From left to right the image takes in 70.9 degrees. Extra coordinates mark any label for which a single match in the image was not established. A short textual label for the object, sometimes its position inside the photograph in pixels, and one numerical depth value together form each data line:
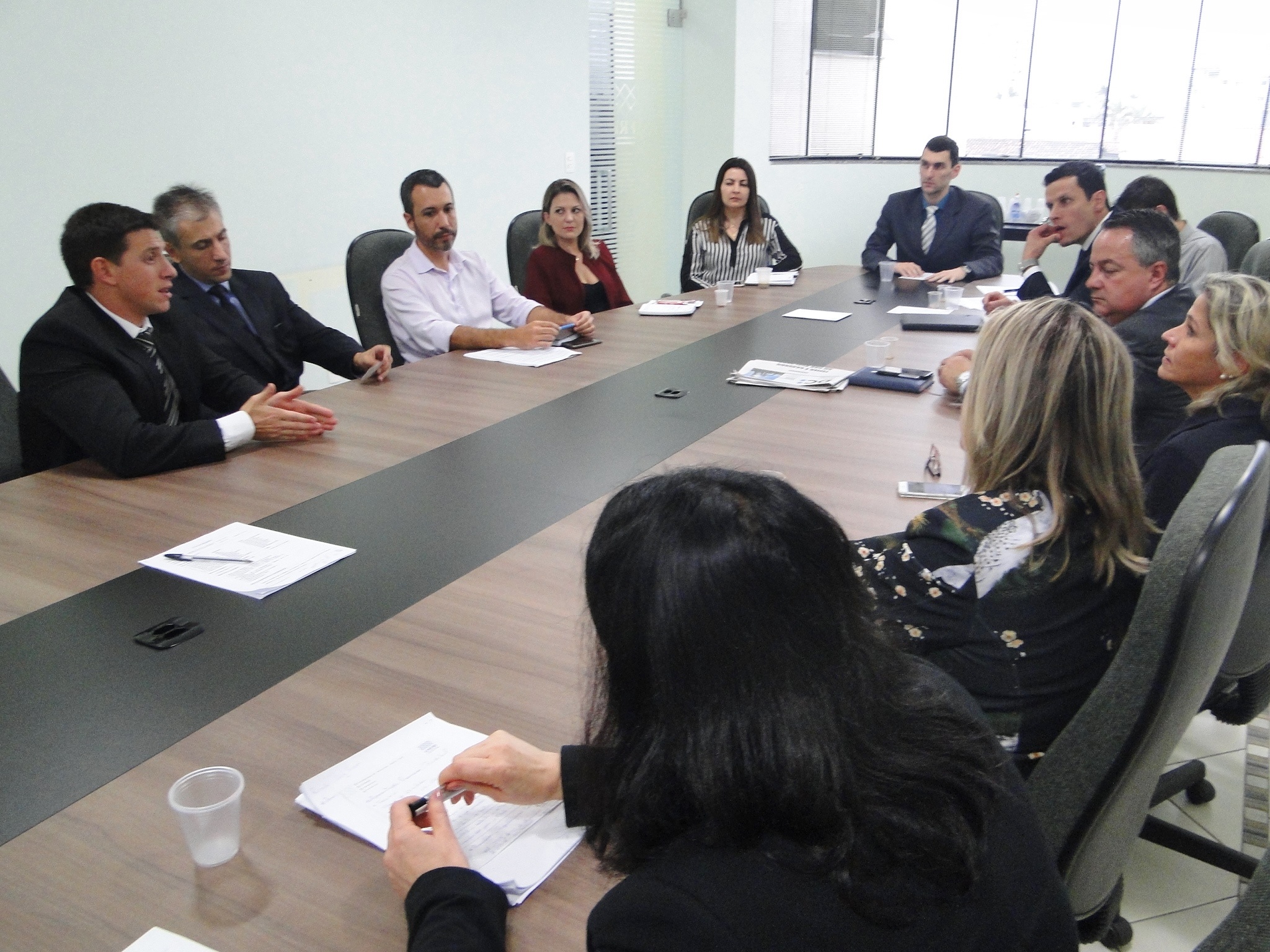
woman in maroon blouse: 3.82
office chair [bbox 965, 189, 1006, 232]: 4.47
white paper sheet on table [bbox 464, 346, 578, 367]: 3.00
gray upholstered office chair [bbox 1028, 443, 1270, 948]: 0.96
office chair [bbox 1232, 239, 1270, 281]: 3.46
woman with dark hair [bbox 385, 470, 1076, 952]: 0.63
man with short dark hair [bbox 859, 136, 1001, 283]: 4.42
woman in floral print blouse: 1.17
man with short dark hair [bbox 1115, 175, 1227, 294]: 3.30
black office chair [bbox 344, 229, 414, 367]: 3.31
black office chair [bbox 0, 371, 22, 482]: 2.39
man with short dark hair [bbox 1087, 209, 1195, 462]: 2.17
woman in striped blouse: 4.46
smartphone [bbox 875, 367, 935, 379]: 2.64
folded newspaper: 2.62
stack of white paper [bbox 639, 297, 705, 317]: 3.70
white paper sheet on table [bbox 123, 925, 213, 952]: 0.82
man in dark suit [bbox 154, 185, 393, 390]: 2.76
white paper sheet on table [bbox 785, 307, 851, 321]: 3.54
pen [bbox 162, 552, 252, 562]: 1.59
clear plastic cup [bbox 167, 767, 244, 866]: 0.89
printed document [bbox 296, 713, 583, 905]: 0.93
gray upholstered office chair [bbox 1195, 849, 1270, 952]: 0.65
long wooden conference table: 0.90
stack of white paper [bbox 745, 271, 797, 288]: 4.37
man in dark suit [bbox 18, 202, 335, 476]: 2.01
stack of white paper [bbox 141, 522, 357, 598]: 1.51
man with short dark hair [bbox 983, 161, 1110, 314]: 3.51
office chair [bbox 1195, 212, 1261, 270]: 4.14
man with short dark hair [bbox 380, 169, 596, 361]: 3.20
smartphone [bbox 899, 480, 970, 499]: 1.81
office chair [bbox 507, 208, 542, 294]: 4.07
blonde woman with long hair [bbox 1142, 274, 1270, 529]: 1.61
